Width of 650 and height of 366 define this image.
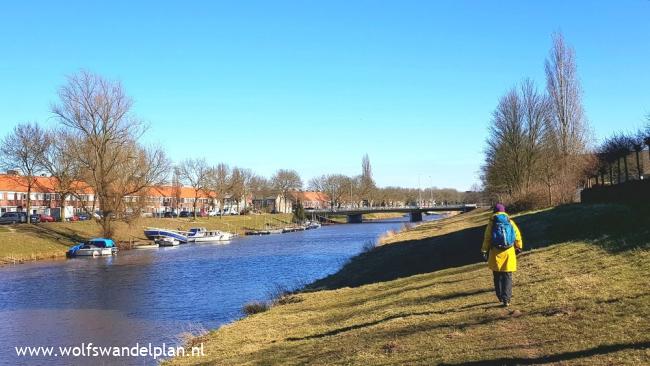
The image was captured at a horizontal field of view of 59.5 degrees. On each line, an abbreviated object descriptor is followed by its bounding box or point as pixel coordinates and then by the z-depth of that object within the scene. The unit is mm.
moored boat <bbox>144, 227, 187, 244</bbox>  75500
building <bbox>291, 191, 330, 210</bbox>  168250
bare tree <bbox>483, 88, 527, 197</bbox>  54719
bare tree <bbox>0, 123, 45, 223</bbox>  69438
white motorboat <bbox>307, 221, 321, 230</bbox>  117281
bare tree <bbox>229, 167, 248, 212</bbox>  120862
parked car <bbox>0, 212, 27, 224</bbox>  70638
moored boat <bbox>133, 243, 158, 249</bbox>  67625
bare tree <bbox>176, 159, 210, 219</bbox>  113750
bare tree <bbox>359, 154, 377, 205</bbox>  167875
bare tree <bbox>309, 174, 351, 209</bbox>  167875
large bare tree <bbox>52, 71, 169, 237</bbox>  61469
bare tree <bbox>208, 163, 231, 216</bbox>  117112
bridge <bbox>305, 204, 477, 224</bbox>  119688
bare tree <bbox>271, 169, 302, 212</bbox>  153250
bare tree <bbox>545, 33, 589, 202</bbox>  48531
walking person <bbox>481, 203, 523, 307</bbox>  11008
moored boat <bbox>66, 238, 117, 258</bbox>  54691
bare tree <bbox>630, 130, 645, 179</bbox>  34084
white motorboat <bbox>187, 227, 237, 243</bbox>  80725
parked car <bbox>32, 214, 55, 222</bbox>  76625
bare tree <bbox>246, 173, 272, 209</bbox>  142875
